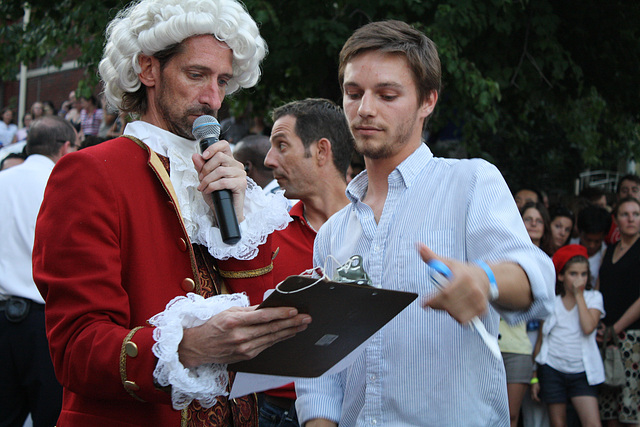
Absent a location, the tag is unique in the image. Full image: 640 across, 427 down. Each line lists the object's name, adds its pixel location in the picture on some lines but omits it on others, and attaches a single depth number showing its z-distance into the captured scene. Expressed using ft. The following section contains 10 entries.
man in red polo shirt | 12.29
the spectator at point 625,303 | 20.08
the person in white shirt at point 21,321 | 15.17
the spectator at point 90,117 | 36.52
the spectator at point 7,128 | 46.40
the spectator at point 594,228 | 23.66
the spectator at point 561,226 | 24.08
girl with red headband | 20.03
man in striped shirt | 6.99
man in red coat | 6.47
